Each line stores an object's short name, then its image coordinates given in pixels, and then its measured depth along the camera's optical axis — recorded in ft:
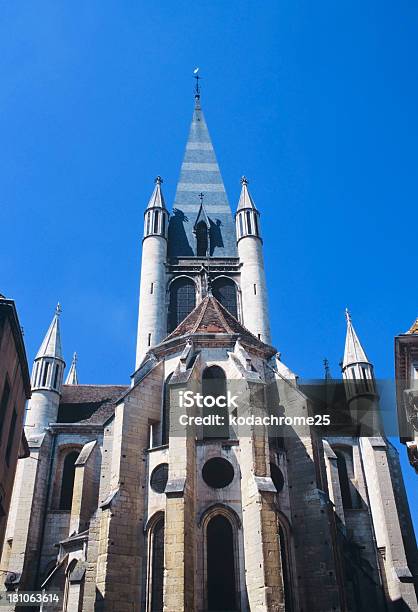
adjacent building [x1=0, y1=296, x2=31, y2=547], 49.21
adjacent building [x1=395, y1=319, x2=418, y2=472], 46.11
